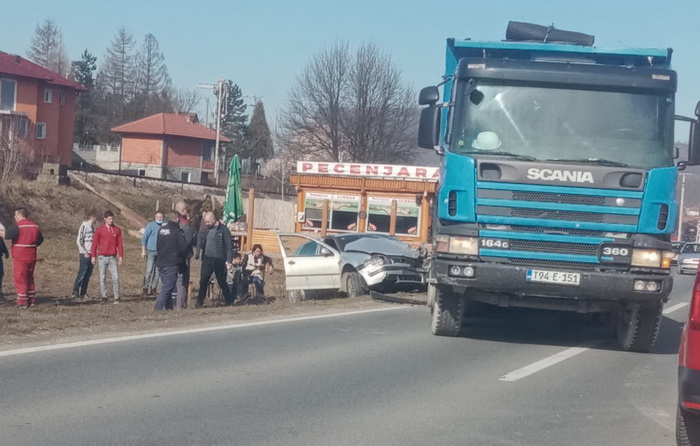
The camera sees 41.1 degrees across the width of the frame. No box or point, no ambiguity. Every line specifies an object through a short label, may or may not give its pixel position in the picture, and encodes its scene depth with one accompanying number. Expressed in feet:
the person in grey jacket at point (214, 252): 54.08
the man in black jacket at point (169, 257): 50.31
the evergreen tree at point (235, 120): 354.41
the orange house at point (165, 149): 261.85
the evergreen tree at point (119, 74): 350.64
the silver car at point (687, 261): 133.08
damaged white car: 58.23
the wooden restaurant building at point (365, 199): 110.52
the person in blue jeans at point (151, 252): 62.90
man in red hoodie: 57.06
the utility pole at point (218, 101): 190.49
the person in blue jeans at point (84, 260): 59.47
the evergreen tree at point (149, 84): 352.08
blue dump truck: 33.37
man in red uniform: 49.78
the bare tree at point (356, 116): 192.13
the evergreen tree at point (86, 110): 307.58
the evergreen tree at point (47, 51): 355.97
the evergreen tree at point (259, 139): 347.69
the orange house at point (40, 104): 197.88
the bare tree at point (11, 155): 125.80
